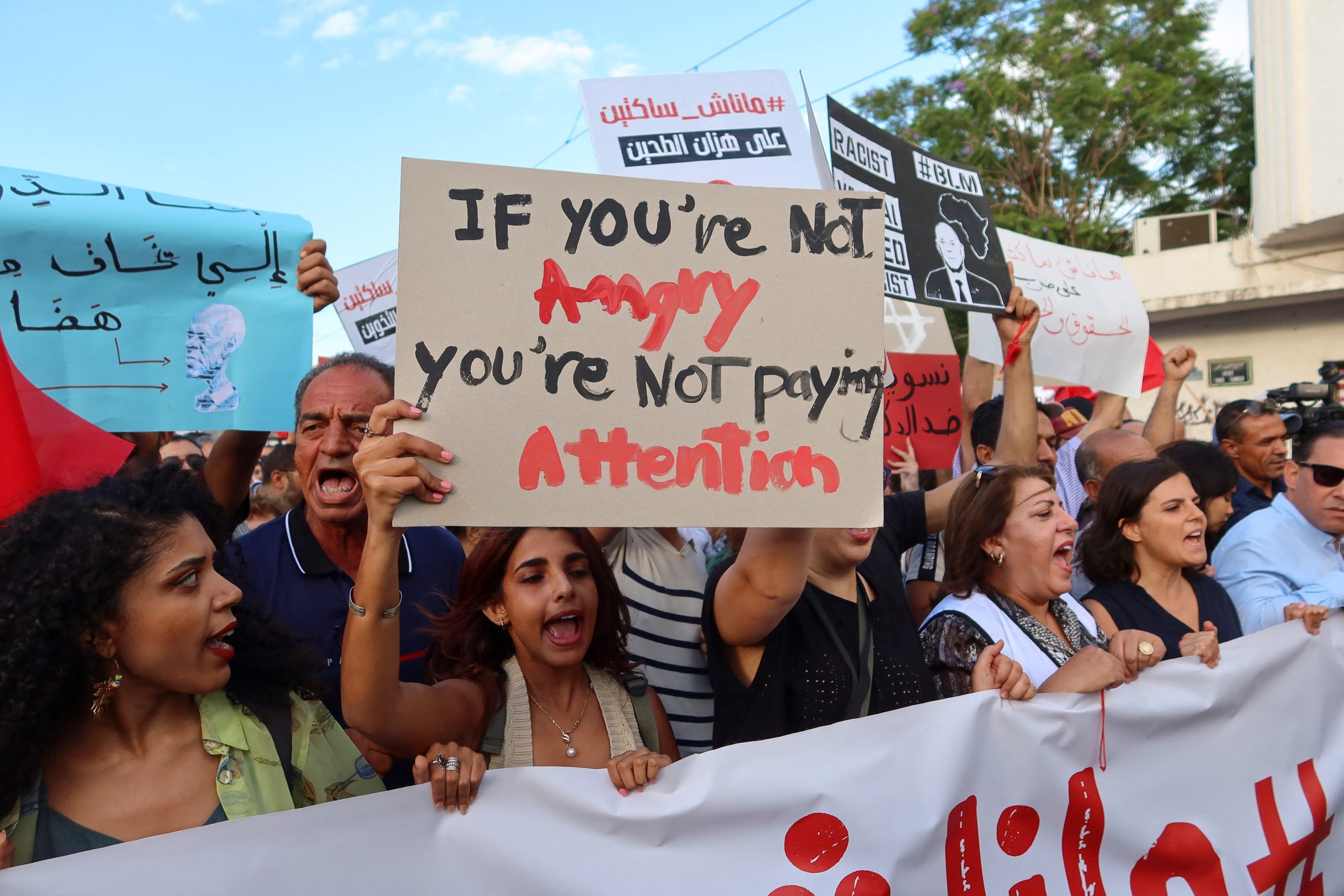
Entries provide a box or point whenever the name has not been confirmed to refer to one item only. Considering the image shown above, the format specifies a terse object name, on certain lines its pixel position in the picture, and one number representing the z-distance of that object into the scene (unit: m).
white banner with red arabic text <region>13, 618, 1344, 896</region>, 1.73
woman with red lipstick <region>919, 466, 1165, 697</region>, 2.43
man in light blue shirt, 3.35
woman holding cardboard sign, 2.06
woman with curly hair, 1.63
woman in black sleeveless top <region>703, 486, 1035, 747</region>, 2.07
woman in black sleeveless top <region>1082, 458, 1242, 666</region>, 3.13
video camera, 4.52
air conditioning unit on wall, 16.59
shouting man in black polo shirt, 2.40
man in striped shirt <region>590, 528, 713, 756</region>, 2.65
